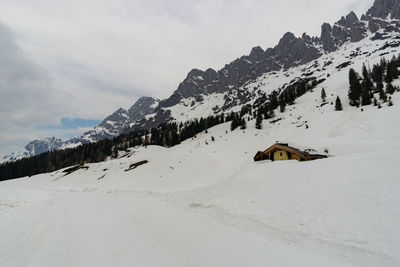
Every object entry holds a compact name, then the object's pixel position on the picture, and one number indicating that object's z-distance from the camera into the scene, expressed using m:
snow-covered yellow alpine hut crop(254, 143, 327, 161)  28.38
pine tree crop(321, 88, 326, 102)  75.69
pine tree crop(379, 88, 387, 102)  52.97
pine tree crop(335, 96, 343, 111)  56.81
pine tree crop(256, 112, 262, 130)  70.18
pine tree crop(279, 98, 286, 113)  80.50
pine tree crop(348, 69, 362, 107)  59.62
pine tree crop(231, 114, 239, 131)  82.47
